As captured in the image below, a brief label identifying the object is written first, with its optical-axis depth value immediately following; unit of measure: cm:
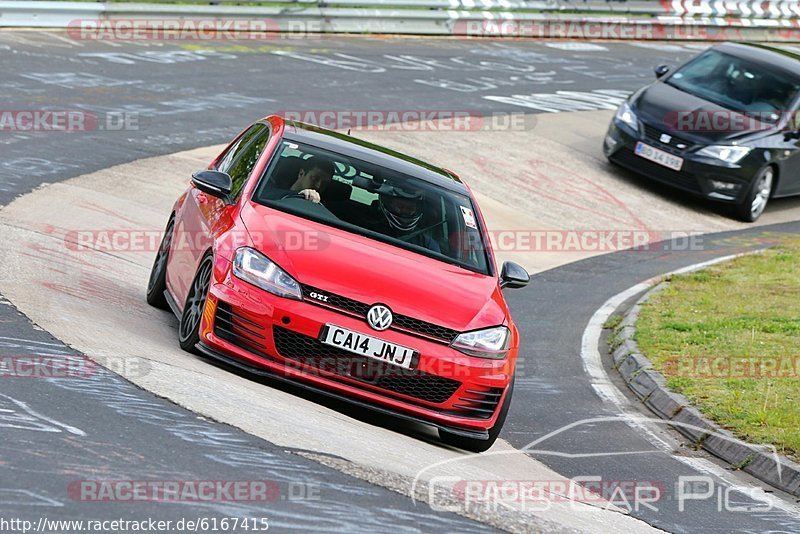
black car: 3625
